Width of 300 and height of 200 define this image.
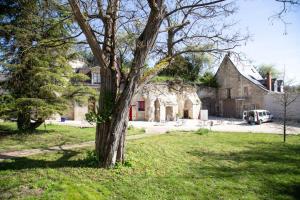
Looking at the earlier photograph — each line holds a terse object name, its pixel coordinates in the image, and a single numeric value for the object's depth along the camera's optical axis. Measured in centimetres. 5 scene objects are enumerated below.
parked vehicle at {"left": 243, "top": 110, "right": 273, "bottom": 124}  3212
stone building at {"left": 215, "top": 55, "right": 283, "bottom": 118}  4009
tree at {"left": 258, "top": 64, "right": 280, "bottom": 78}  5858
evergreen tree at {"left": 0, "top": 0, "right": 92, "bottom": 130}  1378
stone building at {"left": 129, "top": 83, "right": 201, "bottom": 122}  3552
